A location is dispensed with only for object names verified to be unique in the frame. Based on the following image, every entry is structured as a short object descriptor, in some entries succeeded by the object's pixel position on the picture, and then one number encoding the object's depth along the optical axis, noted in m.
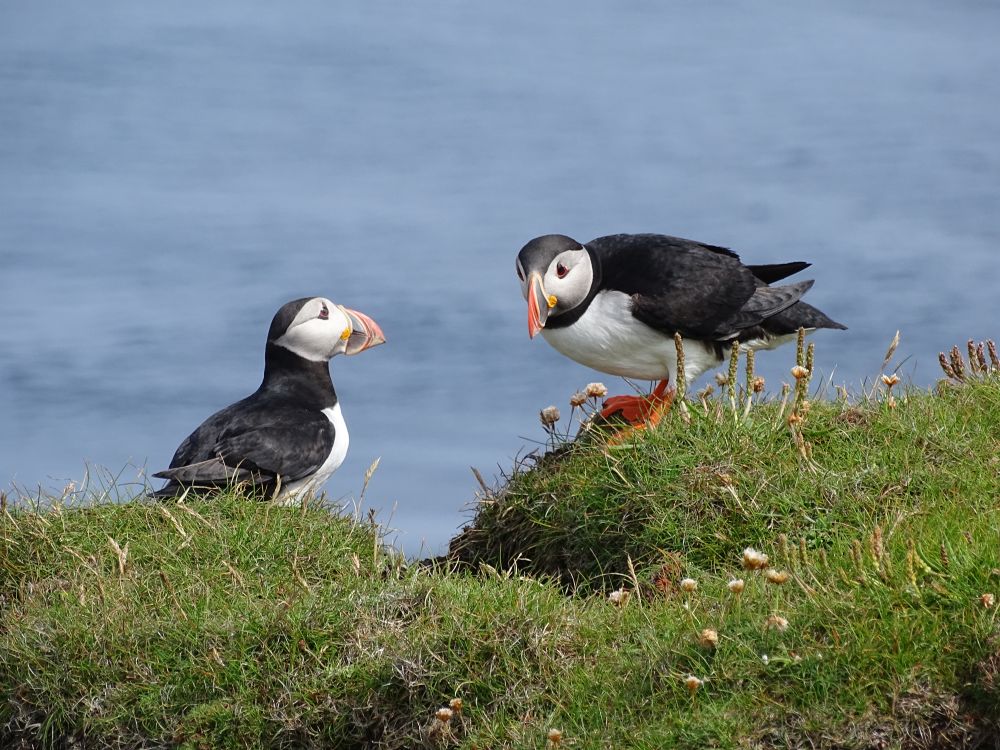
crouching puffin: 16.70
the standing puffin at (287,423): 15.77
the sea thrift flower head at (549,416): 15.88
